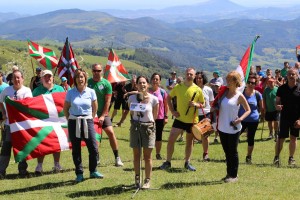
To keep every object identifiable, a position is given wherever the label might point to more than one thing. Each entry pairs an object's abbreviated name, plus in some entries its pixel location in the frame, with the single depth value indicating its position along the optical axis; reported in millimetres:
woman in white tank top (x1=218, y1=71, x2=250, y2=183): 8984
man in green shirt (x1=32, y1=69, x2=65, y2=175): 10609
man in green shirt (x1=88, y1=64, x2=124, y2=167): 10688
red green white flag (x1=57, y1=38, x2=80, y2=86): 14781
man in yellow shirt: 10266
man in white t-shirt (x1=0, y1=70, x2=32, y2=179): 10453
